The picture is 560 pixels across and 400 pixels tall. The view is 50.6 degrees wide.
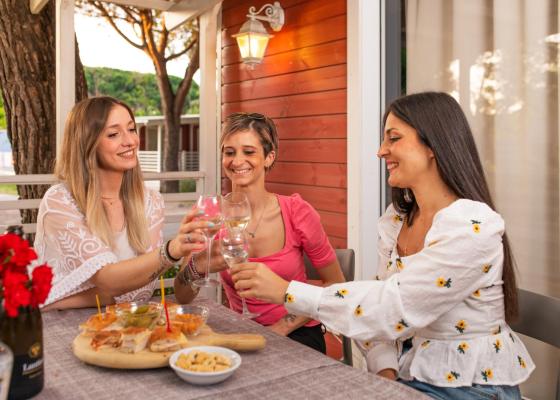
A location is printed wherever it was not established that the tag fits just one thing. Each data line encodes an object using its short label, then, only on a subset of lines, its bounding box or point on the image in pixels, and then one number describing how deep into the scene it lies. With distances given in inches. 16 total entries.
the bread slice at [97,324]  58.4
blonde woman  74.0
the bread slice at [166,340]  53.5
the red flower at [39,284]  41.8
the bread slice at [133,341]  53.0
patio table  47.6
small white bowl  48.1
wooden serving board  51.8
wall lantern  153.9
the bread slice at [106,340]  54.2
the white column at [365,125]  126.1
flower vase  45.5
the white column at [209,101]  180.9
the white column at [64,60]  147.3
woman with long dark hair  57.7
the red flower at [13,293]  38.8
